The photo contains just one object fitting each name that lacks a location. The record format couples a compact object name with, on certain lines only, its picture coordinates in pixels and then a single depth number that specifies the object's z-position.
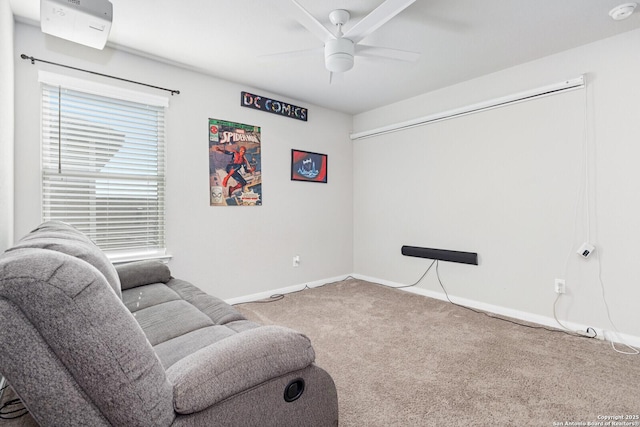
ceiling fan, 1.94
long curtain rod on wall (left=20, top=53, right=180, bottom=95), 2.43
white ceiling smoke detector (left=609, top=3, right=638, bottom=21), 2.18
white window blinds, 2.56
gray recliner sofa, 0.70
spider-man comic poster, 3.41
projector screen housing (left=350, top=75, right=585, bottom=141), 2.80
